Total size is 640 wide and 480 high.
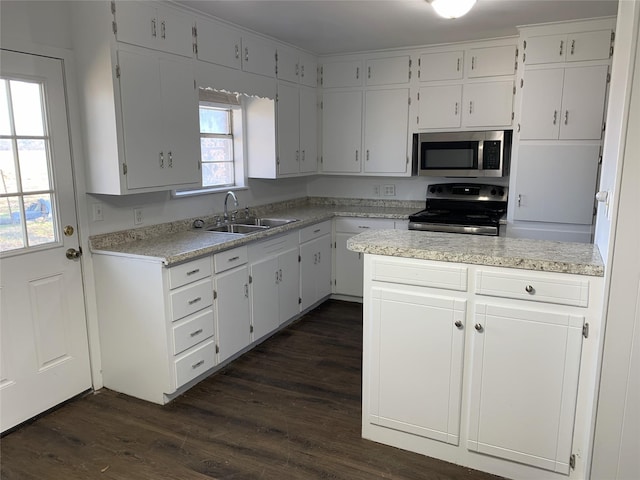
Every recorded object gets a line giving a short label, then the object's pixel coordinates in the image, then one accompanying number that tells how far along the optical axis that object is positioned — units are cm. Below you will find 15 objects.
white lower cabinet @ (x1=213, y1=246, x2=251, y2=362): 321
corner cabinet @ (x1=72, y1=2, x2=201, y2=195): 271
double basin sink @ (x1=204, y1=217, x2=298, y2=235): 388
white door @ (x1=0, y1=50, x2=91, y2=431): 252
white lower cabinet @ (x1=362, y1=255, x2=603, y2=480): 200
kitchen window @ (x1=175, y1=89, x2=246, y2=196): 390
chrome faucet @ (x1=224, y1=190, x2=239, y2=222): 392
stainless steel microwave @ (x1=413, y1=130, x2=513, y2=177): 422
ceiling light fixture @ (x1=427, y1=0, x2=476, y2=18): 255
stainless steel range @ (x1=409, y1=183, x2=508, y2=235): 409
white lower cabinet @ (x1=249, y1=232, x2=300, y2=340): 360
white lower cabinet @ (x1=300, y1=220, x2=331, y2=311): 429
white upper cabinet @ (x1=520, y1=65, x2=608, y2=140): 364
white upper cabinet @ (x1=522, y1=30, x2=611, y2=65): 357
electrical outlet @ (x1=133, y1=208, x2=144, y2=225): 324
